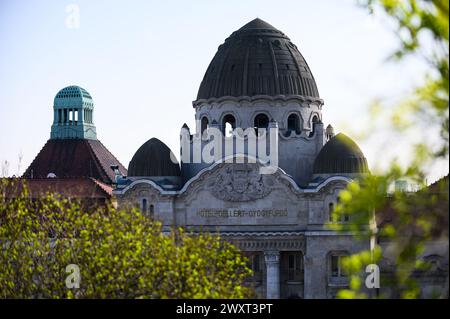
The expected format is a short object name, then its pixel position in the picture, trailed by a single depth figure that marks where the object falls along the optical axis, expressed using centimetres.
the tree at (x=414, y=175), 2400
